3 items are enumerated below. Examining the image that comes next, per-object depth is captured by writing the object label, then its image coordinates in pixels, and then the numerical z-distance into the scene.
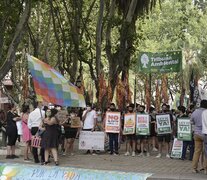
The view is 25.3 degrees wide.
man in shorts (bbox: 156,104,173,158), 15.23
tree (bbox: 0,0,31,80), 16.88
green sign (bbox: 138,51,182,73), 17.86
